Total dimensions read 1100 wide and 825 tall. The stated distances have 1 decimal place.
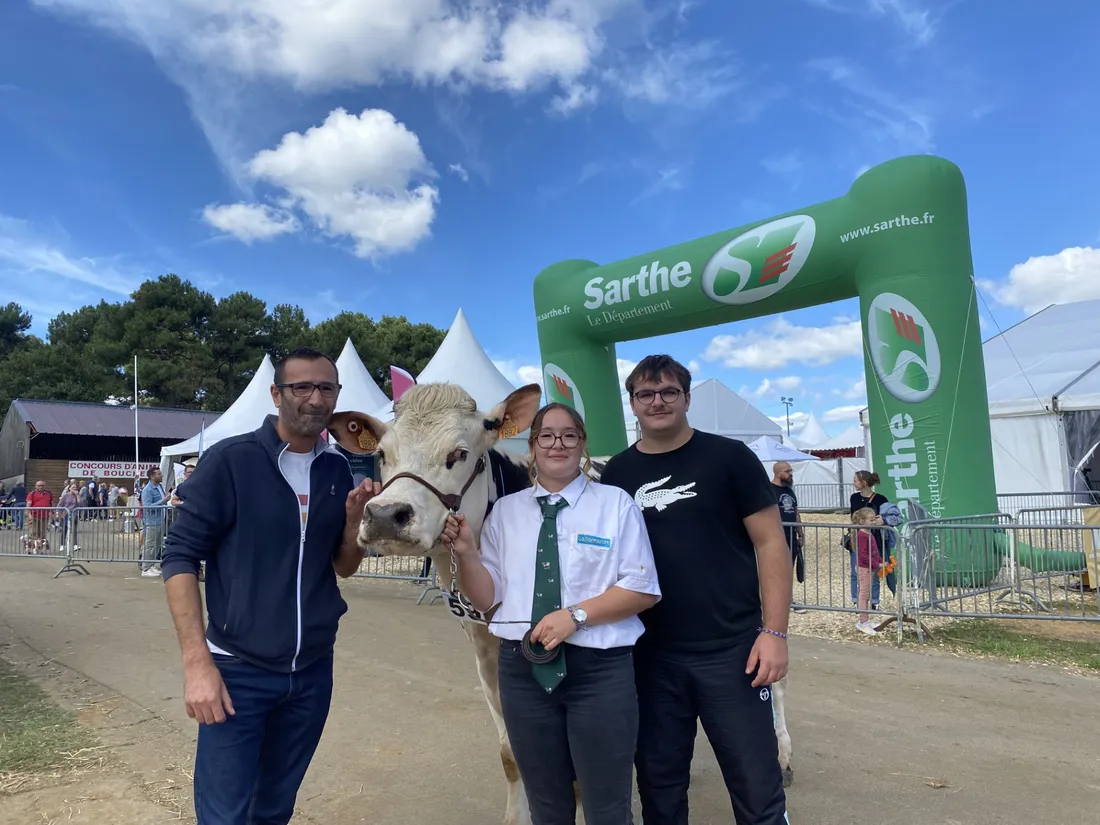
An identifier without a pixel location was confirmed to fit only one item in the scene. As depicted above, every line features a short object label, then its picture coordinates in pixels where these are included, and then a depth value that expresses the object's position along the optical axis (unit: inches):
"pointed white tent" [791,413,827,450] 1472.7
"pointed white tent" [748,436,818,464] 800.3
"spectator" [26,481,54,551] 526.5
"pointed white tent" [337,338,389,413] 590.0
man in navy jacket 81.4
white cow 82.7
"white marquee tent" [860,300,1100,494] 494.6
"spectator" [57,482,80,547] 467.5
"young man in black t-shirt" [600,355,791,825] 88.2
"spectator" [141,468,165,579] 458.9
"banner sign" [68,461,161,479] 1146.7
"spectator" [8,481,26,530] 944.1
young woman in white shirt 78.2
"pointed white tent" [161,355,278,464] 633.6
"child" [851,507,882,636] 293.0
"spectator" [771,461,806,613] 304.8
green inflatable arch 331.9
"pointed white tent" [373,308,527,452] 550.3
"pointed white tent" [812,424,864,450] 1246.3
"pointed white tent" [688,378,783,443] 874.1
